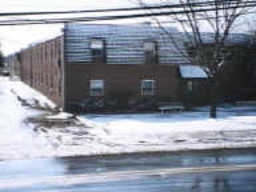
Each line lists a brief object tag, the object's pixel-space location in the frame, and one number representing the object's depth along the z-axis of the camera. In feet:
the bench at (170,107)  111.58
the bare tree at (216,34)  92.22
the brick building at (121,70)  114.32
